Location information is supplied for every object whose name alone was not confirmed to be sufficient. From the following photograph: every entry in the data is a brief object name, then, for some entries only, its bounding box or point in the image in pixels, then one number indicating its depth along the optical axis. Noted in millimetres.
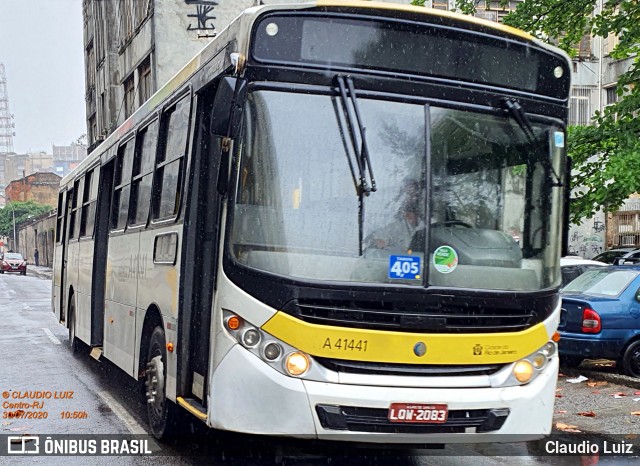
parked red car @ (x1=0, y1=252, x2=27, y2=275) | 58719
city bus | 5699
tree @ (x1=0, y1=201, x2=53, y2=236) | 109312
